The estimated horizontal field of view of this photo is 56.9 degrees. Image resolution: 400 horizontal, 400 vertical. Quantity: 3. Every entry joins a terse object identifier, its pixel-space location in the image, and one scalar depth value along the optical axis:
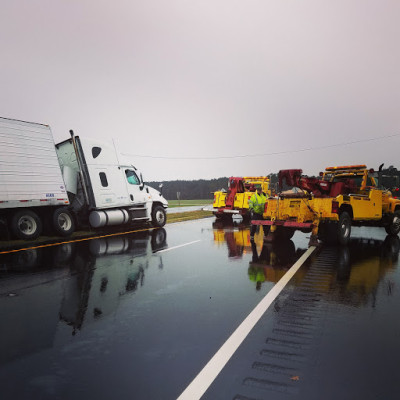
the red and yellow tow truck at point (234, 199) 20.02
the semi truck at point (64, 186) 11.78
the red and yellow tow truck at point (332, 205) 10.79
